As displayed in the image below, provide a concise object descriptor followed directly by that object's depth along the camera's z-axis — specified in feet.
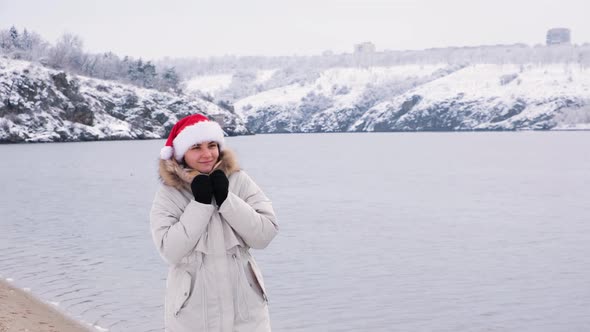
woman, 16.10
